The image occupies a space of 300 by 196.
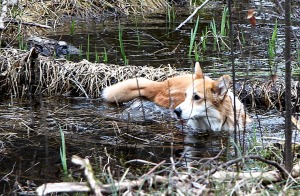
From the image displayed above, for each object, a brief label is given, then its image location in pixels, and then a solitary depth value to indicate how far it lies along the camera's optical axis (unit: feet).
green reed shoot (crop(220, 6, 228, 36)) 58.02
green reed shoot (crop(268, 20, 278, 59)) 52.39
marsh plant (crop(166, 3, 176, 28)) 78.33
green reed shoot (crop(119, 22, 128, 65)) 51.88
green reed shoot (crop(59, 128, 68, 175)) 28.56
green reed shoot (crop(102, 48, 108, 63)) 53.85
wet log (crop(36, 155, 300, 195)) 20.73
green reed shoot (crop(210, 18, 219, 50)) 54.86
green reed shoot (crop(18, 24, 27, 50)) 54.41
